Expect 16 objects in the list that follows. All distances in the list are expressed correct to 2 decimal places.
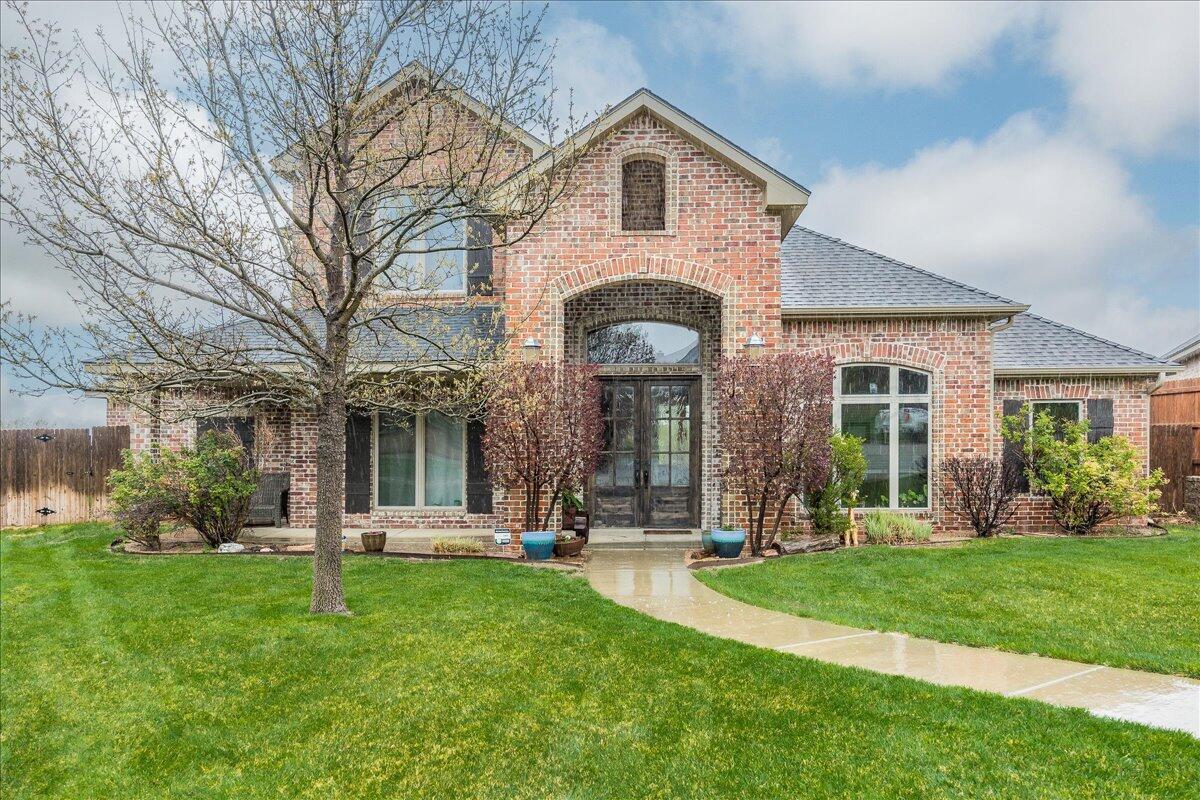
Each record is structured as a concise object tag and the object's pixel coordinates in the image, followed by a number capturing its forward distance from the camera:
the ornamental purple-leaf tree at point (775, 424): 9.21
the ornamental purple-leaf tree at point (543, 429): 9.15
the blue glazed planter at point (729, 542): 9.30
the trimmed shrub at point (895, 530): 10.39
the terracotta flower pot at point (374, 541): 9.93
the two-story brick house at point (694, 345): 10.05
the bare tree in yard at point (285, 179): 5.73
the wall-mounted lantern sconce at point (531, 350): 9.79
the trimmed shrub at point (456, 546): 9.80
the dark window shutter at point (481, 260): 11.75
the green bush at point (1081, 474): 11.14
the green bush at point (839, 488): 10.34
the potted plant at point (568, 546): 9.38
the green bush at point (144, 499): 10.04
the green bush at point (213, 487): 10.13
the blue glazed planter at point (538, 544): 9.10
